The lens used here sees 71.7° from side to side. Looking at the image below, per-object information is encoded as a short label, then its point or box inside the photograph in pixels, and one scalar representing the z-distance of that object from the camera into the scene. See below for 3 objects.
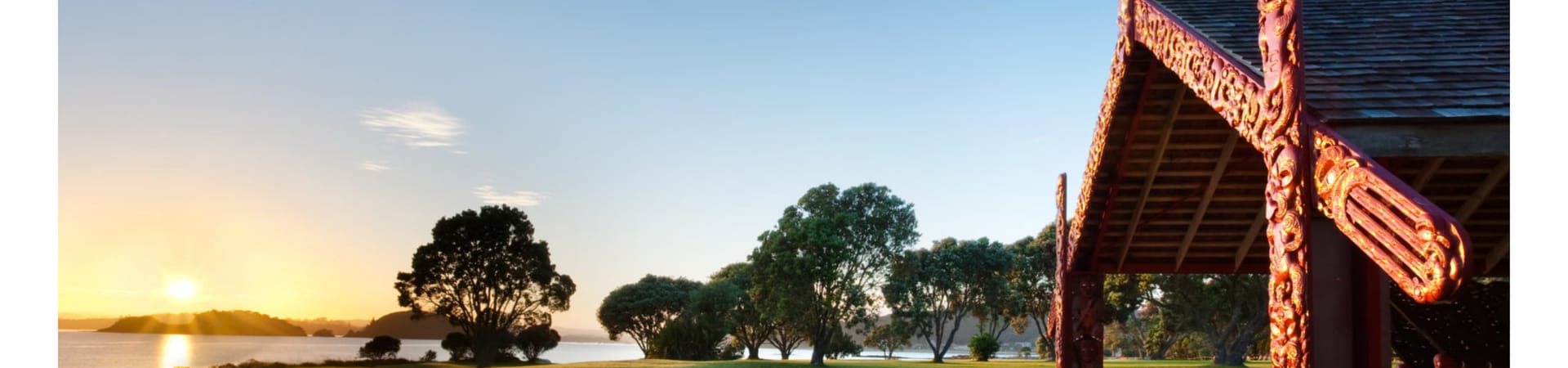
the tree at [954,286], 34.12
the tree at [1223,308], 25.69
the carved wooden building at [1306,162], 4.27
